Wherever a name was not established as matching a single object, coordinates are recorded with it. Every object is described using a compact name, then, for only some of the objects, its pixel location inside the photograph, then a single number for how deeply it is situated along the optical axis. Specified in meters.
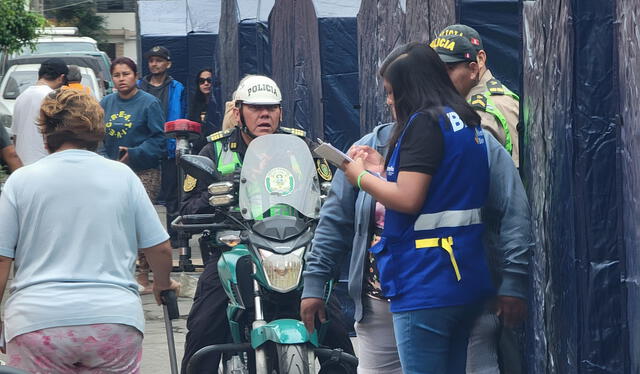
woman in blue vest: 6.60
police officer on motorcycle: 9.90
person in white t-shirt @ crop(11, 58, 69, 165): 15.32
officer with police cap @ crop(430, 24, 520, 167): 8.33
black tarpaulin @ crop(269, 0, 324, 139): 18.53
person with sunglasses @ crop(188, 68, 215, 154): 23.90
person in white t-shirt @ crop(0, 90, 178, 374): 6.82
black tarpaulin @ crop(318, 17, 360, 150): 17.60
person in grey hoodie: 6.96
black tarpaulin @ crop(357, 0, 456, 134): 12.05
